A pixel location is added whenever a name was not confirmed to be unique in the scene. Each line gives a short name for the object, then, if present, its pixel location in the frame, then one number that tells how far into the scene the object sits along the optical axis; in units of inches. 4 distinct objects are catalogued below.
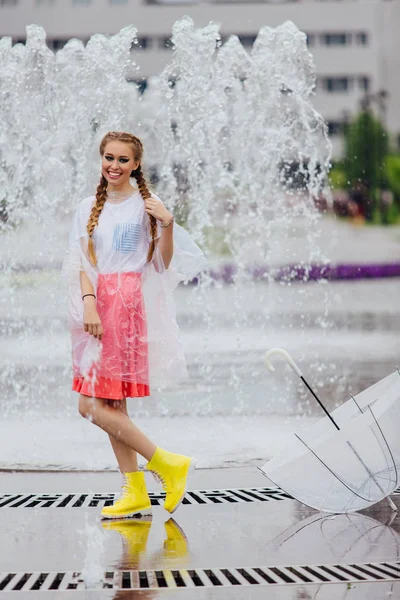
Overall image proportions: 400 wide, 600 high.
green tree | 3570.7
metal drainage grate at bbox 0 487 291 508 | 294.8
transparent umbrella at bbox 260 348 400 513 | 268.2
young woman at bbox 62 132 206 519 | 279.7
